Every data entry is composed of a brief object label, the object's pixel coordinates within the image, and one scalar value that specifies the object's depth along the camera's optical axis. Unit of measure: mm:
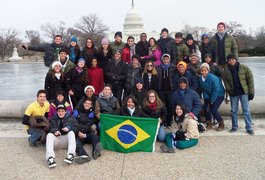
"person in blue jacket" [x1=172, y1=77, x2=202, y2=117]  5801
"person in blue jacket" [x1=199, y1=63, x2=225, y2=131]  6020
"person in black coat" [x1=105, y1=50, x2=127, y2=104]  6551
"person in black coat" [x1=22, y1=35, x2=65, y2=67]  6832
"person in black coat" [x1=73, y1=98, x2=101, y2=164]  4691
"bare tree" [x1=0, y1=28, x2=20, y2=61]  63541
